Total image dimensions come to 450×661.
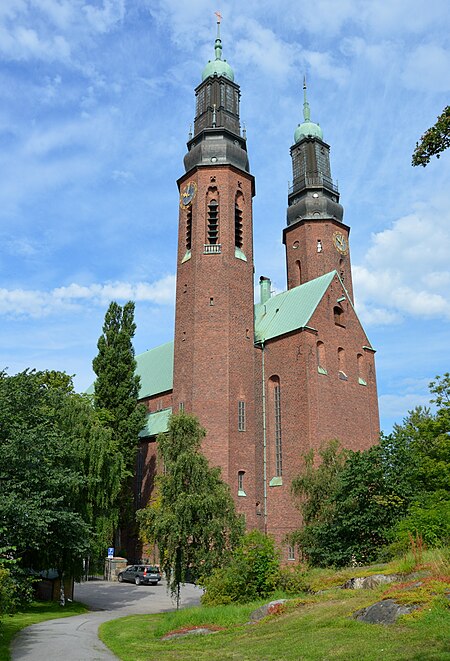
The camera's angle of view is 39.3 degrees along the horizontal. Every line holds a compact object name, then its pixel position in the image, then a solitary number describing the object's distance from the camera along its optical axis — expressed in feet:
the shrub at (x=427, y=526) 59.21
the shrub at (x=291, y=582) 57.31
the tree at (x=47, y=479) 69.87
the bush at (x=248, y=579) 58.70
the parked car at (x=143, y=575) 114.52
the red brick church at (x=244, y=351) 116.78
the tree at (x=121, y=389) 124.88
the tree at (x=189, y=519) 70.18
